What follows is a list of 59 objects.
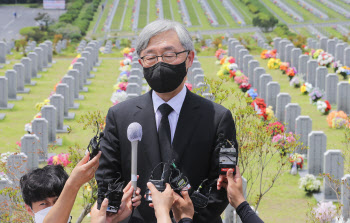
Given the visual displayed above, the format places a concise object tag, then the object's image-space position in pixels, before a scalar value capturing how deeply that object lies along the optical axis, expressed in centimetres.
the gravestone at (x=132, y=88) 1989
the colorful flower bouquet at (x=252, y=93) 2084
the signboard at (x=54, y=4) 6988
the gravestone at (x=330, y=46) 3241
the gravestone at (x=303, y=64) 2662
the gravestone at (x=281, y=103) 1861
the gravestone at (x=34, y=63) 2786
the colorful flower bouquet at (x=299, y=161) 1509
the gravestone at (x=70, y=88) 2153
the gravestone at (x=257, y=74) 2350
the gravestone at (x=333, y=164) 1326
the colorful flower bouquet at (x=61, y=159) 1320
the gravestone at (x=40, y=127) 1578
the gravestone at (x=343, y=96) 2049
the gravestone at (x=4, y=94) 2133
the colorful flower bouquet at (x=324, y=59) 2742
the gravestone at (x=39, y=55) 3000
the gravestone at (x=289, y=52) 3023
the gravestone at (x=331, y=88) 2178
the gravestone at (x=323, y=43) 3341
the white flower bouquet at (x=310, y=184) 1391
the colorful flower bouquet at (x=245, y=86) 2334
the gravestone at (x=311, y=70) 2525
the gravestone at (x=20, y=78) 2398
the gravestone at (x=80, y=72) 2498
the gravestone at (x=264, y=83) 2172
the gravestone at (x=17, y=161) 1199
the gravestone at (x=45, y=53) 3112
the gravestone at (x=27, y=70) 2639
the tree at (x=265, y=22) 5091
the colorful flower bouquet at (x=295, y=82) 2503
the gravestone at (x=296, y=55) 2886
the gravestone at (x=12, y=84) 2277
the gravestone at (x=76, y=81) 2306
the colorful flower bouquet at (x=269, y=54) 3168
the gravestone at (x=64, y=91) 2016
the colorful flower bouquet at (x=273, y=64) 2878
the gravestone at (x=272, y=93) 2034
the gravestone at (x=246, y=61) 2708
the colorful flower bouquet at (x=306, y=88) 2352
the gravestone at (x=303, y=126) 1606
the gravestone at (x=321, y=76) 2378
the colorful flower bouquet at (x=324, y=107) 2097
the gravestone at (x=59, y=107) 1869
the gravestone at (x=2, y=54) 3173
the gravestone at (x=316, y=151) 1447
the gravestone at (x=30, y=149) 1391
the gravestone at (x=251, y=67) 2546
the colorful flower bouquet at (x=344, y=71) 2564
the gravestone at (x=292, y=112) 1736
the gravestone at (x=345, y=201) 1190
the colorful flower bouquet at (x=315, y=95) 2208
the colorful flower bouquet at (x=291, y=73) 2608
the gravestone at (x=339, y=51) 3042
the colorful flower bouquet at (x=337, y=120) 1903
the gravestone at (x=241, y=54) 2919
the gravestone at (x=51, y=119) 1731
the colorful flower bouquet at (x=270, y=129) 1100
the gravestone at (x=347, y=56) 2872
